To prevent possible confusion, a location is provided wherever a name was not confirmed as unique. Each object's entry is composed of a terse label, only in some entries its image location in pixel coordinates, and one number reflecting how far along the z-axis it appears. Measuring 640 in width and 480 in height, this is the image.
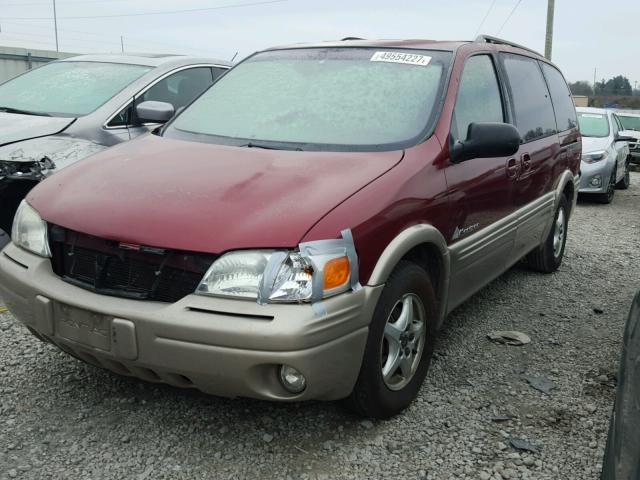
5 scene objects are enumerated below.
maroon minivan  2.40
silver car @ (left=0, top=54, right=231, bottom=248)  4.47
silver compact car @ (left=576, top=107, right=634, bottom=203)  10.15
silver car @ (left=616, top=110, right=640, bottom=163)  18.73
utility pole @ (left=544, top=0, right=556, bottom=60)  20.92
